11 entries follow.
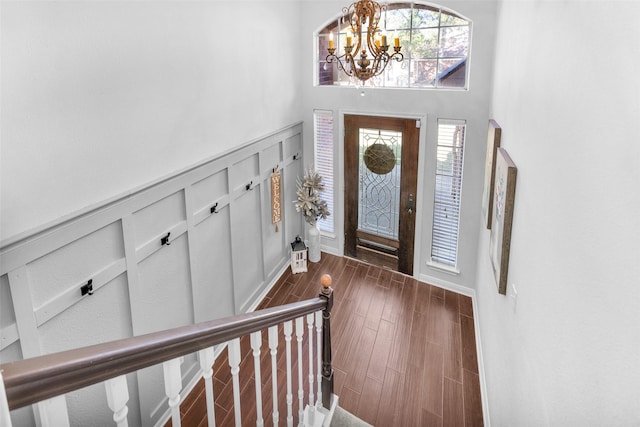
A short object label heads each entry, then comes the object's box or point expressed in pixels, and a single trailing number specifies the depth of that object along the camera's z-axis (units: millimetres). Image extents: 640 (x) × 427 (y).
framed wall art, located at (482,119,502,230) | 3330
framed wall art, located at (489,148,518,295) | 2523
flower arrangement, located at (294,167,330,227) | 5426
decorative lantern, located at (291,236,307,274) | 5492
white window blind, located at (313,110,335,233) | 5547
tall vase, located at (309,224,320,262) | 5742
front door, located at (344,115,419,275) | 5109
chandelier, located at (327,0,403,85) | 2830
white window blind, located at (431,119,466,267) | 4773
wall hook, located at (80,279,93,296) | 2527
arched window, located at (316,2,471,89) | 4527
